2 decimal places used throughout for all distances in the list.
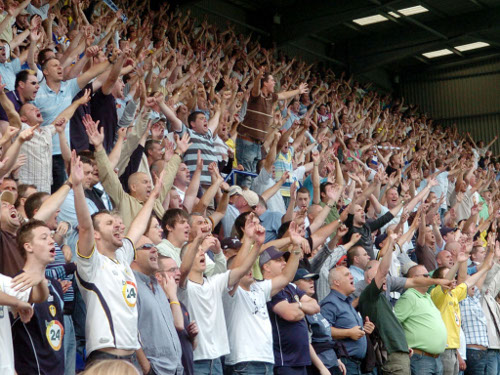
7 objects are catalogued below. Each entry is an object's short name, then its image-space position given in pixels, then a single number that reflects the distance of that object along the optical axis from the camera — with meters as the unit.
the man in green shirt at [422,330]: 7.59
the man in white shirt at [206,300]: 5.15
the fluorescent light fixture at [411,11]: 19.72
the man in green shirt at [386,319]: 7.18
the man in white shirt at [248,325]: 5.55
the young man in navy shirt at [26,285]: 3.75
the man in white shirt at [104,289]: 4.29
